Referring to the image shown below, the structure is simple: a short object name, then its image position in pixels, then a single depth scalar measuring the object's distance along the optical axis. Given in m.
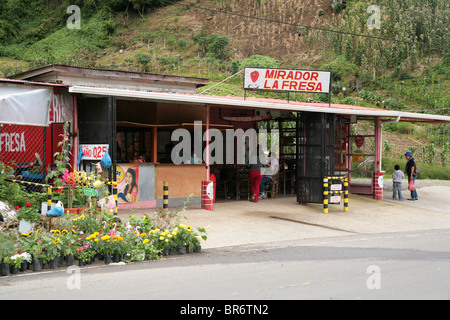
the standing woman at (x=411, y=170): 20.78
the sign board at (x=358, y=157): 22.06
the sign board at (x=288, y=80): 18.39
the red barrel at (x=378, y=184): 20.55
